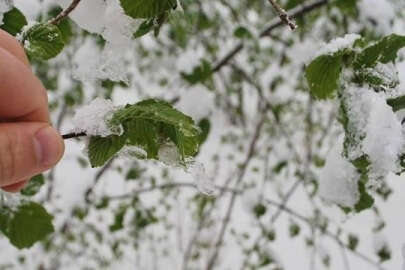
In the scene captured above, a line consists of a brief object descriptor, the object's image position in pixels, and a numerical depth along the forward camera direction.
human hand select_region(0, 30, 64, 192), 0.34
